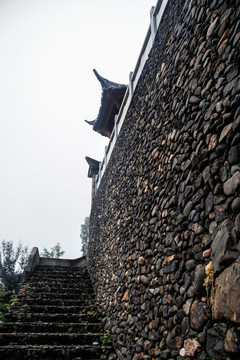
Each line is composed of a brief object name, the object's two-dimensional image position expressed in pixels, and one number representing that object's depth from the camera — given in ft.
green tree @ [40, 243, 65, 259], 73.34
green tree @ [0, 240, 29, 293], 36.50
